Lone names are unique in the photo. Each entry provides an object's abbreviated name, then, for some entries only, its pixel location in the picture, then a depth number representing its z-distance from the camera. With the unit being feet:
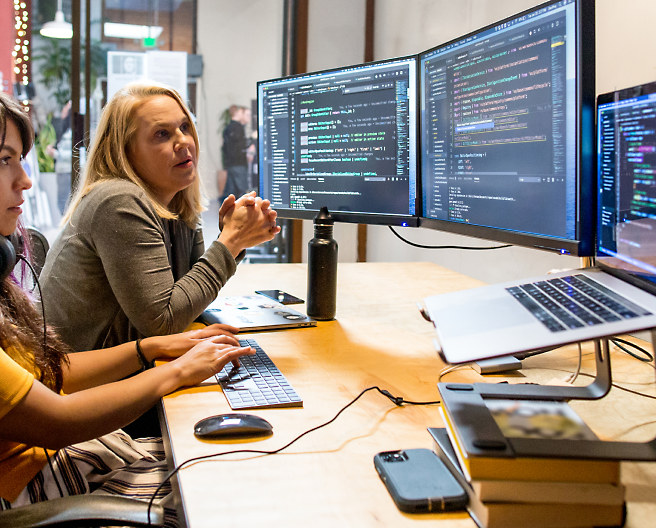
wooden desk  1.83
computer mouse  2.35
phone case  1.84
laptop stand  1.77
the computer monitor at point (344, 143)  4.23
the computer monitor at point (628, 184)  2.12
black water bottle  4.24
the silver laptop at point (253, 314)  4.14
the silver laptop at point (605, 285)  1.92
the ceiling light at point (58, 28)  10.58
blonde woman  3.90
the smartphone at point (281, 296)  4.94
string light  10.56
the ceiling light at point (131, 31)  10.95
